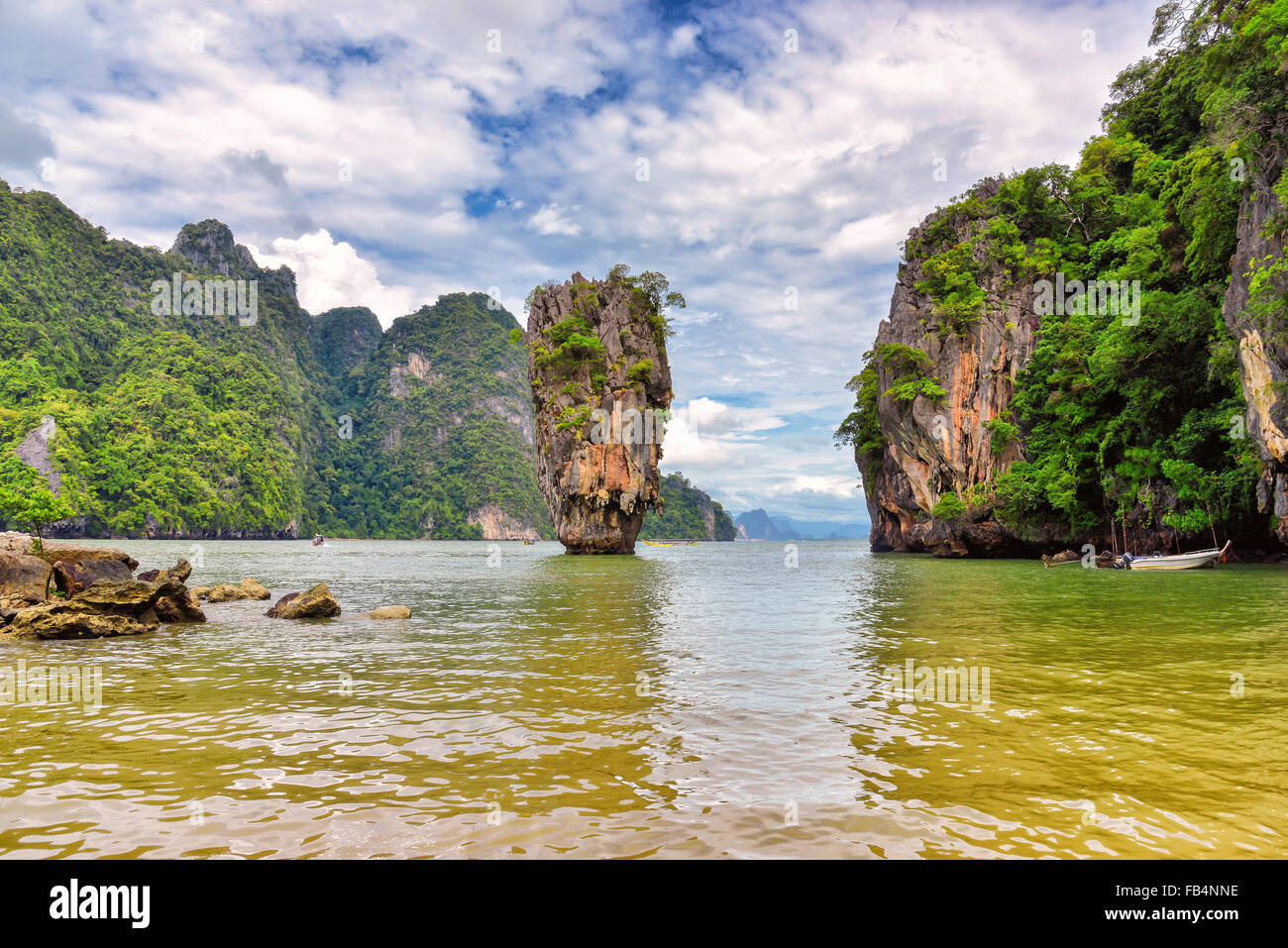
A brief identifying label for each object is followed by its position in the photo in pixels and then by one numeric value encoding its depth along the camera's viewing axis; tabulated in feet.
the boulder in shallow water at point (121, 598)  44.04
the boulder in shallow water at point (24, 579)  50.47
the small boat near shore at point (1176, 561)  89.92
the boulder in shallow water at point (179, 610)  48.91
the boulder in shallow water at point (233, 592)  63.93
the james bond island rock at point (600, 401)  167.43
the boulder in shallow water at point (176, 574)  61.36
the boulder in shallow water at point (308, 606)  51.29
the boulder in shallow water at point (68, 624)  41.09
